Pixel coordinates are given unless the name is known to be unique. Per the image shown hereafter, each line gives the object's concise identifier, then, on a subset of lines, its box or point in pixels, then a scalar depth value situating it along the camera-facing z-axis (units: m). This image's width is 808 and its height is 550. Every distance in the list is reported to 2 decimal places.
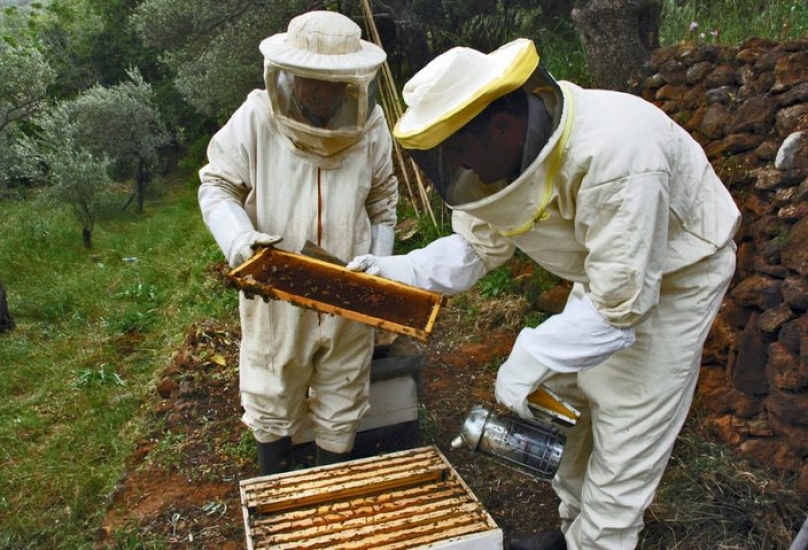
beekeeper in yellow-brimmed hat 1.88
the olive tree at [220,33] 8.56
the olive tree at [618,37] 4.71
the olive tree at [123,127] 14.69
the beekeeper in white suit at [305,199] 2.58
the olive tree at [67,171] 10.63
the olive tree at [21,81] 8.25
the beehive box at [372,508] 2.29
